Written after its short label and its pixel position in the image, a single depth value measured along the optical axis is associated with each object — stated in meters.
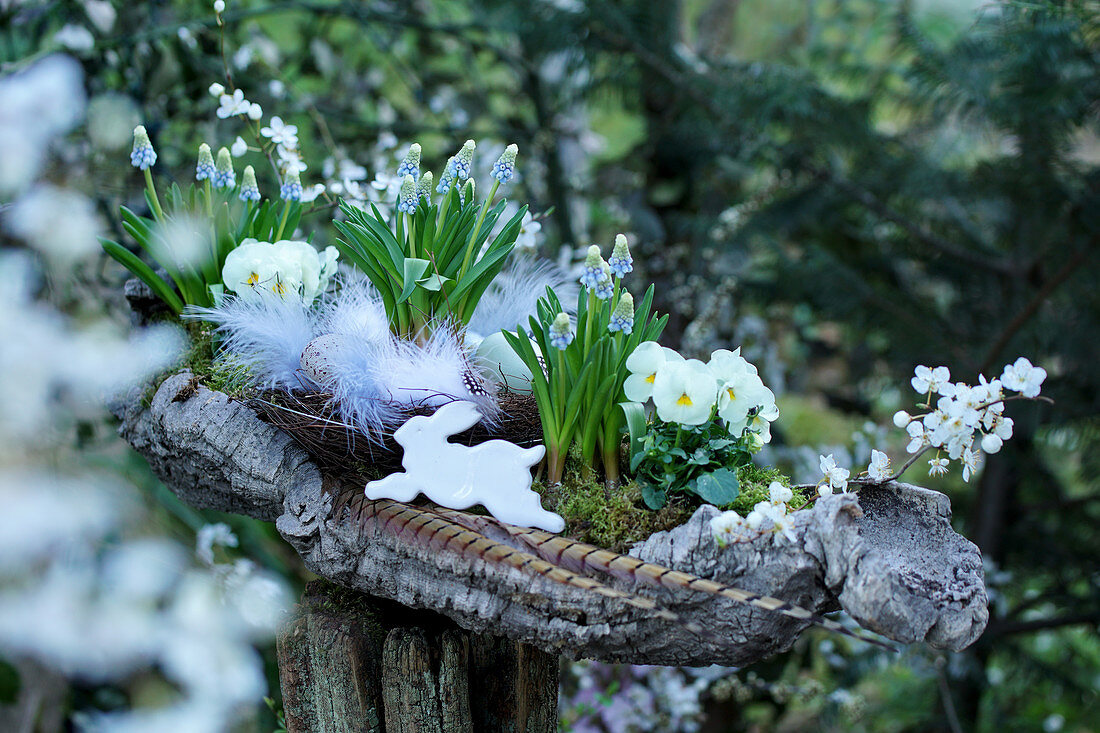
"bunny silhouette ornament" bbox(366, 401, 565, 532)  1.84
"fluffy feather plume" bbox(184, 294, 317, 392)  1.91
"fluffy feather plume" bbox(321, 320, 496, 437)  1.86
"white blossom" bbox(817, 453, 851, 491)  1.80
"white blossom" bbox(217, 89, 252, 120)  2.02
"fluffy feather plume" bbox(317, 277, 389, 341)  1.90
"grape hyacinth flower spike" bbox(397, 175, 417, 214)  1.87
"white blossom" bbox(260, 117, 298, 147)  2.01
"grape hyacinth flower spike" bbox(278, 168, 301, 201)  1.99
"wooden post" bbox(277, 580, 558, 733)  1.88
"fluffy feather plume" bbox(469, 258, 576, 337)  1.96
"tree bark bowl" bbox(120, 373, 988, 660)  1.74
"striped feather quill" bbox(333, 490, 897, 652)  1.75
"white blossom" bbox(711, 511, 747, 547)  1.77
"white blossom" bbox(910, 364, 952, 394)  1.79
